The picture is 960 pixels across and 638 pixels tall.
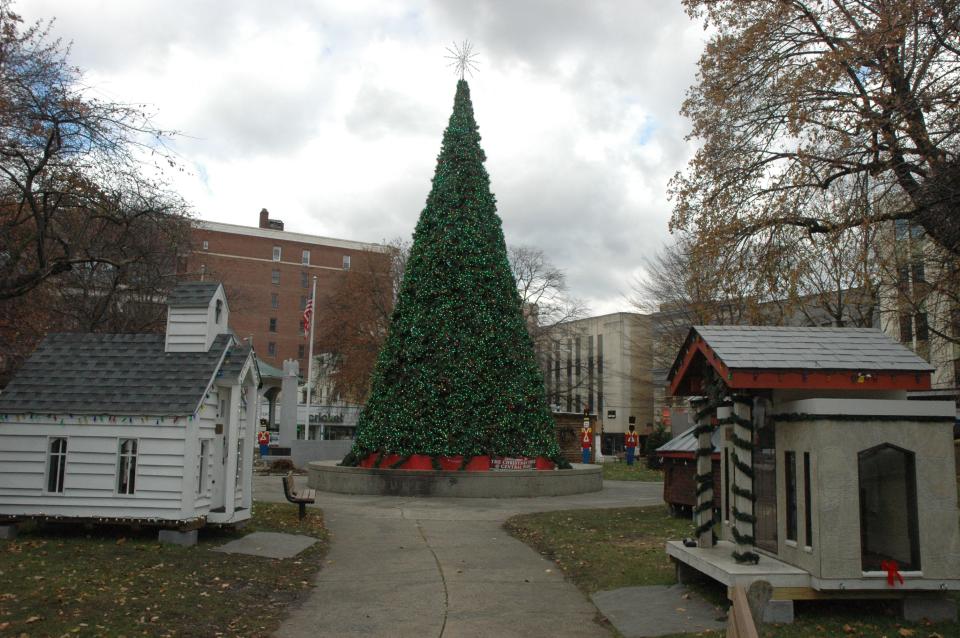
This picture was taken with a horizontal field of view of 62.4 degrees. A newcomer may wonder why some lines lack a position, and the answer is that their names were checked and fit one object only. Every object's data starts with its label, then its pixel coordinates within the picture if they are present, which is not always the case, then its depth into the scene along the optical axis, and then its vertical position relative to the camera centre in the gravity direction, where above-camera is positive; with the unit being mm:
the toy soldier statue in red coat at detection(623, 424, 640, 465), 42938 -1087
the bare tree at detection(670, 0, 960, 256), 11398 +5366
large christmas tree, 23250 +2019
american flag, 41312 +5323
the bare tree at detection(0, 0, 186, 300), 12625 +4373
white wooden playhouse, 12562 -214
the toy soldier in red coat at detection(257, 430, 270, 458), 42844 -1283
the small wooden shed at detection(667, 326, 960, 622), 7691 -457
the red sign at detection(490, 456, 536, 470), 23203 -1214
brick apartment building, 80688 +15225
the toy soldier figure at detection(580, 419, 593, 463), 40844 -980
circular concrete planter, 21953 -1737
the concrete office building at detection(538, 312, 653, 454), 65438 +4112
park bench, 16078 -1601
